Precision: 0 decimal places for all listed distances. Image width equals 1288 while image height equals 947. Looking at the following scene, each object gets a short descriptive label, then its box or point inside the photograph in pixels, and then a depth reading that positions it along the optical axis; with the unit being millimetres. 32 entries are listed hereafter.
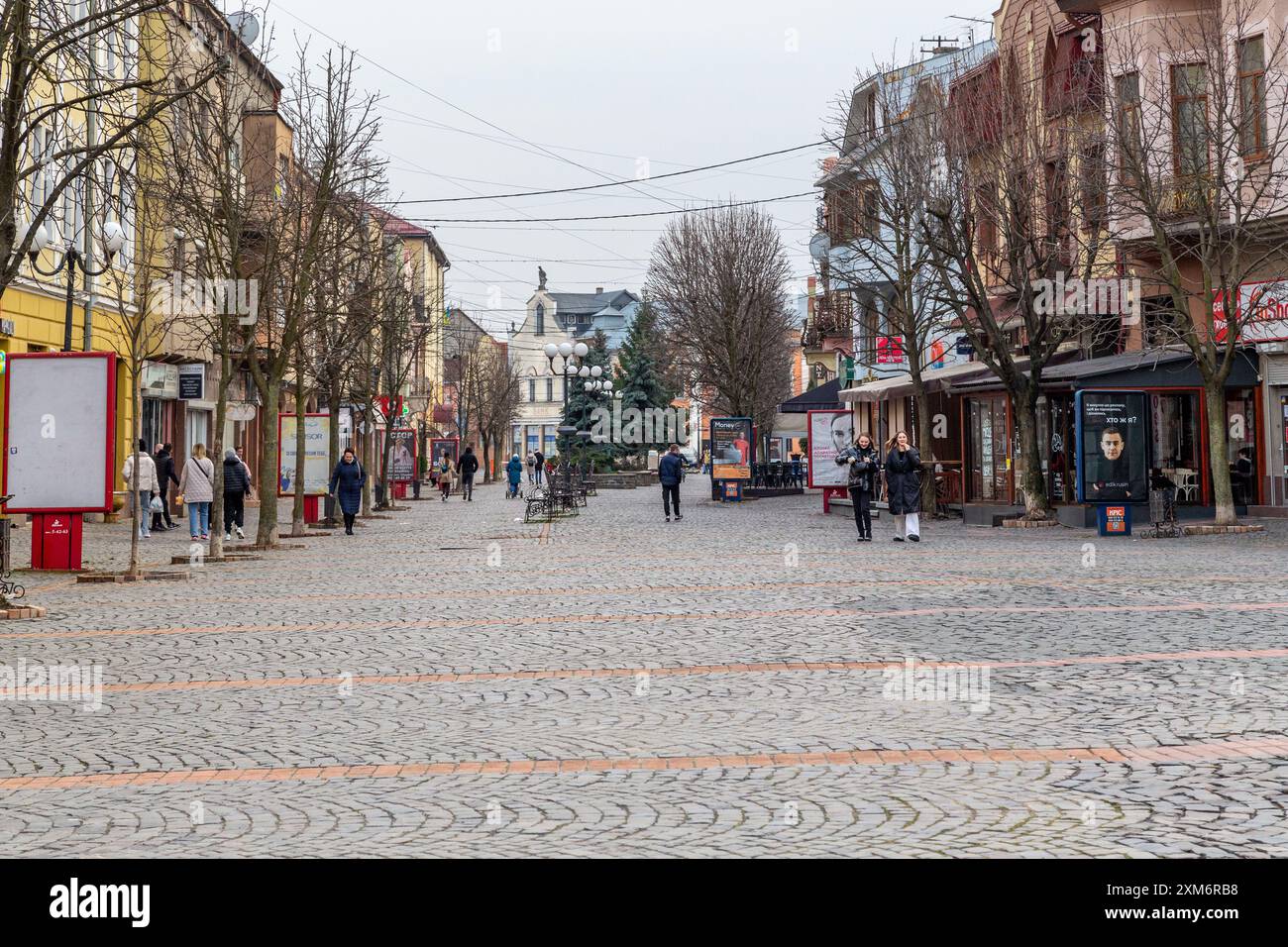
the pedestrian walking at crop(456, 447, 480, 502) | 54188
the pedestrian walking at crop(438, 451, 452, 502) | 57025
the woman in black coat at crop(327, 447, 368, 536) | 31297
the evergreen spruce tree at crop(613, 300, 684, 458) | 77312
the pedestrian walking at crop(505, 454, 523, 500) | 55444
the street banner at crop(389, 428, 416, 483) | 52062
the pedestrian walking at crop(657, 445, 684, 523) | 34344
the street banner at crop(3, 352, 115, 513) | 17891
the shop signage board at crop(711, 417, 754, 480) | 45188
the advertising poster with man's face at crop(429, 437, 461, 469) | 76750
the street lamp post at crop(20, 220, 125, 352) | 21617
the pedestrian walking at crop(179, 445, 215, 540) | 26922
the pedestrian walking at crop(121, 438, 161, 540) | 26719
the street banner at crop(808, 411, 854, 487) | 37594
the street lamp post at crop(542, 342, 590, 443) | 50662
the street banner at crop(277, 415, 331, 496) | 32938
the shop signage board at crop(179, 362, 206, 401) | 37938
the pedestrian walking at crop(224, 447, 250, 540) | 27609
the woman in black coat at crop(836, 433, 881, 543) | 25516
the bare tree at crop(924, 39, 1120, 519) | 28812
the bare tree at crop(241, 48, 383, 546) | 25234
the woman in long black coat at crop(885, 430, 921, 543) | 25453
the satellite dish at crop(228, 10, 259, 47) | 29875
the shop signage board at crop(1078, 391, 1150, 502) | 26094
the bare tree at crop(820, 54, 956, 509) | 31750
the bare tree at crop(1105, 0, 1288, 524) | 25203
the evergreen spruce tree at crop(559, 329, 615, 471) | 64562
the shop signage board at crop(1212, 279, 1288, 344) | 27219
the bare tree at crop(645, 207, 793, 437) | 54594
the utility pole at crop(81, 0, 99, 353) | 14656
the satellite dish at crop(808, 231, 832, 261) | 53450
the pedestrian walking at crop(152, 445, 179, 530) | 33594
